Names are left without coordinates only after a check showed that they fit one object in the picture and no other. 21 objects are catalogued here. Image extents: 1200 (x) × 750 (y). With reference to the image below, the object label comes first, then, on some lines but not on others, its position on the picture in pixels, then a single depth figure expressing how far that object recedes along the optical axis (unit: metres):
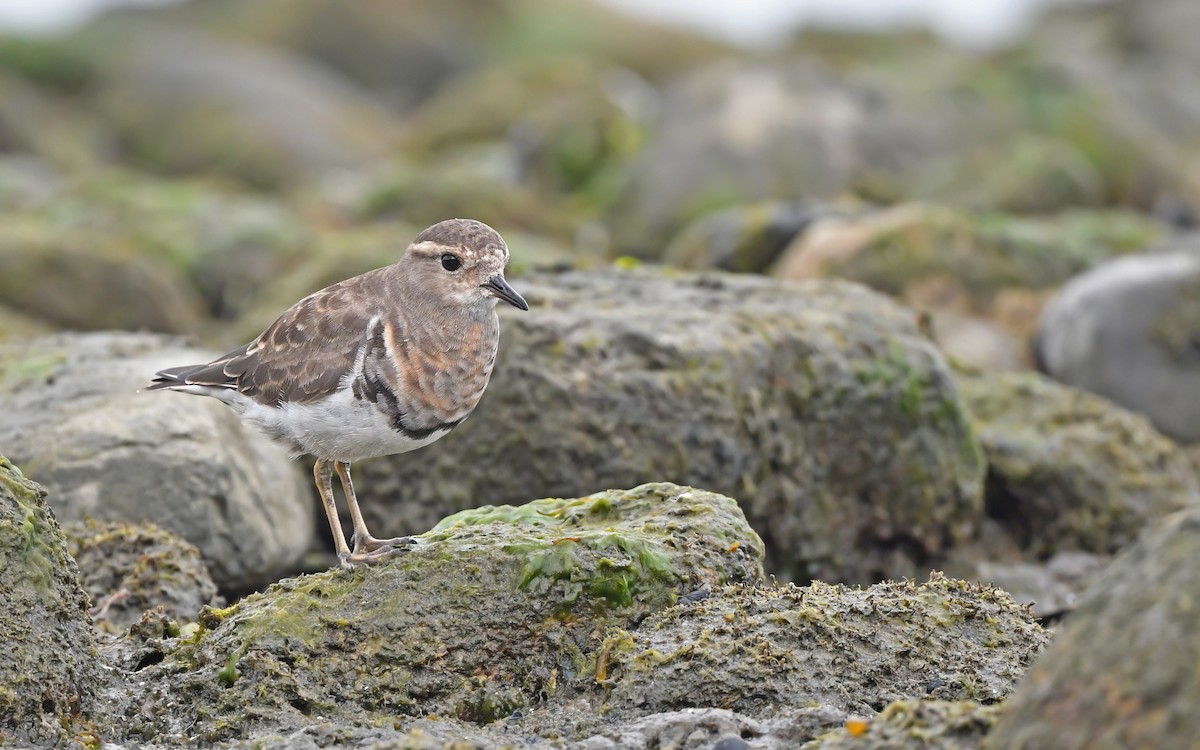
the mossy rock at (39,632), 9.65
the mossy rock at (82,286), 25.08
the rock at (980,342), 24.44
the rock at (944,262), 25.22
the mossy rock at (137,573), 13.93
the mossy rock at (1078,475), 18.86
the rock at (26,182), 38.62
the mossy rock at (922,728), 8.46
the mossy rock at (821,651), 10.13
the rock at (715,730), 9.31
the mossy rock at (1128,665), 7.18
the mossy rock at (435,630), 10.38
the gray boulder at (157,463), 15.58
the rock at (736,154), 34.72
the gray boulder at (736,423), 16.22
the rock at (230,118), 51.91
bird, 12.30
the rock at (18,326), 22.83
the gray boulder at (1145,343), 22.42
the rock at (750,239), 27.39
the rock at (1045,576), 17.52
